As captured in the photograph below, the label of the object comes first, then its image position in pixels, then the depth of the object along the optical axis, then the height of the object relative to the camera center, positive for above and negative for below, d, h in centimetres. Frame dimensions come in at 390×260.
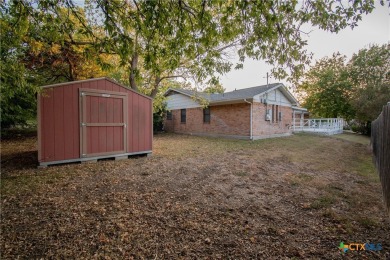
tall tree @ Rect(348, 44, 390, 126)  1814 +686
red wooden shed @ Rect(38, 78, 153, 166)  551 +12
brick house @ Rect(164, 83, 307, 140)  1384 +97
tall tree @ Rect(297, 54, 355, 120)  3072 +571
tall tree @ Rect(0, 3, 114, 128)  321 +180
